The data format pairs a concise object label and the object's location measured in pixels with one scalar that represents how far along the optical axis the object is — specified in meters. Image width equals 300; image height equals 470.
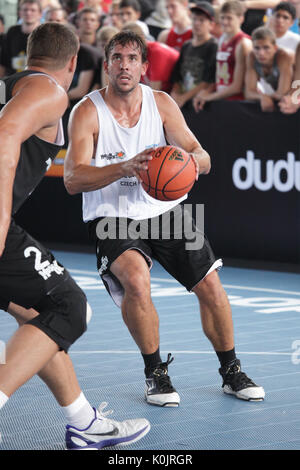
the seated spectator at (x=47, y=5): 12.53
